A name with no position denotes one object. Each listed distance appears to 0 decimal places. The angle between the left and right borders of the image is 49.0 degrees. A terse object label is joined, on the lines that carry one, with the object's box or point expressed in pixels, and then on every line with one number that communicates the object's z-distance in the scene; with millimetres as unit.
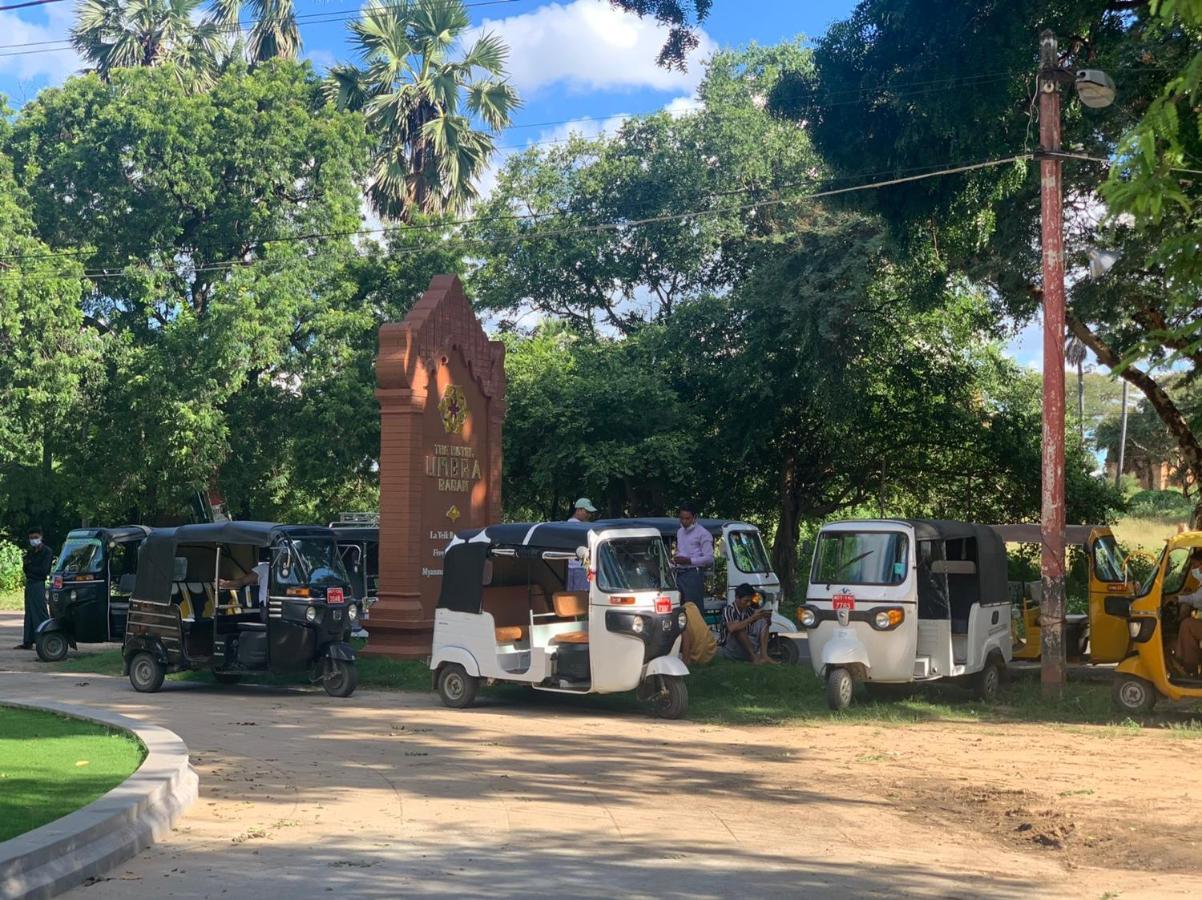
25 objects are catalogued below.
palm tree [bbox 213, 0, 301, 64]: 43500
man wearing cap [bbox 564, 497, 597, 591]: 15906
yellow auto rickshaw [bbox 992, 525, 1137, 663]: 17328
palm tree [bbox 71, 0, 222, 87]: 42938
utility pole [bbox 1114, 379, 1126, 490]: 53625
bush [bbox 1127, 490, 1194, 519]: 53250
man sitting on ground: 18219
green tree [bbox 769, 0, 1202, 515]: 17875
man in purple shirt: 17859
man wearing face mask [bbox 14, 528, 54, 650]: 22031
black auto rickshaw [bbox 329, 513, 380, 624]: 23406
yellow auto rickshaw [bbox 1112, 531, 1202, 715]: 13672
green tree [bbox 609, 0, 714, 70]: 16469
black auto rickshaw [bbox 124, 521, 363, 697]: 15883
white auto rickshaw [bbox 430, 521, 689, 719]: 14000
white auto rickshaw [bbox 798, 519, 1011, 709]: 14391
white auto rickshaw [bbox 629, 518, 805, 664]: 19125
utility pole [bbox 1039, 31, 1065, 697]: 15812
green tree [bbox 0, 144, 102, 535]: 31156
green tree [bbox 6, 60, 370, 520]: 31594
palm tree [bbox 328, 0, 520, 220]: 39000
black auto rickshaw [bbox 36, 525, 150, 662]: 20891
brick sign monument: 19703
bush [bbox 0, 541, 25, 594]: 40844
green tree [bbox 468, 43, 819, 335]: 37656
